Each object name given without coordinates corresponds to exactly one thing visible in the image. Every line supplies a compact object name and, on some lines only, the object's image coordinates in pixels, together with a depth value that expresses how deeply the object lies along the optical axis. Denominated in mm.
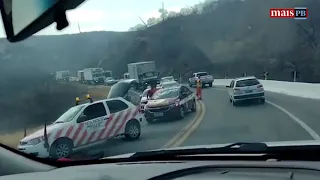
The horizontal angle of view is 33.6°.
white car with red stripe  6883
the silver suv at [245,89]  9516
